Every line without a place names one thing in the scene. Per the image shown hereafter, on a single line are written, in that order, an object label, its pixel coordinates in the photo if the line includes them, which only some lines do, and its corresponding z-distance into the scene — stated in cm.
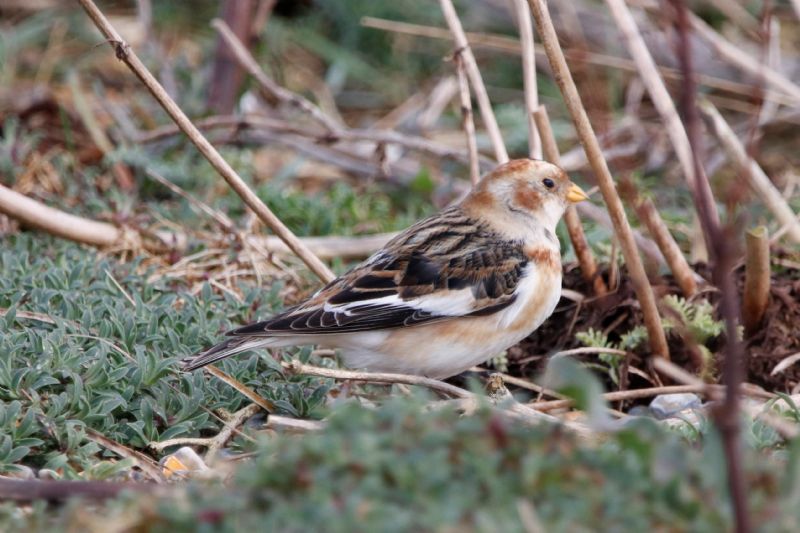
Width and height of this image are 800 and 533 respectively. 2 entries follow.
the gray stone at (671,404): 798
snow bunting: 767
